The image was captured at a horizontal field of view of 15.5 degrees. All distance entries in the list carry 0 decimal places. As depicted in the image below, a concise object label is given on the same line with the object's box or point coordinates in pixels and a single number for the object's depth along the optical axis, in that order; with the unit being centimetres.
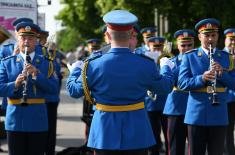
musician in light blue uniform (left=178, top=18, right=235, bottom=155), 937
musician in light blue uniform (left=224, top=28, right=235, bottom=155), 1254
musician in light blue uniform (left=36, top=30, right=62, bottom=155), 1259
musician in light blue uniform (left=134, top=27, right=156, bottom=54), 1424
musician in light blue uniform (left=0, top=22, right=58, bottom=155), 902
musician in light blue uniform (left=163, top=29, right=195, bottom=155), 1150
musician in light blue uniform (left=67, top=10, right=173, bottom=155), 686
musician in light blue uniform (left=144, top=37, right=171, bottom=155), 1304
